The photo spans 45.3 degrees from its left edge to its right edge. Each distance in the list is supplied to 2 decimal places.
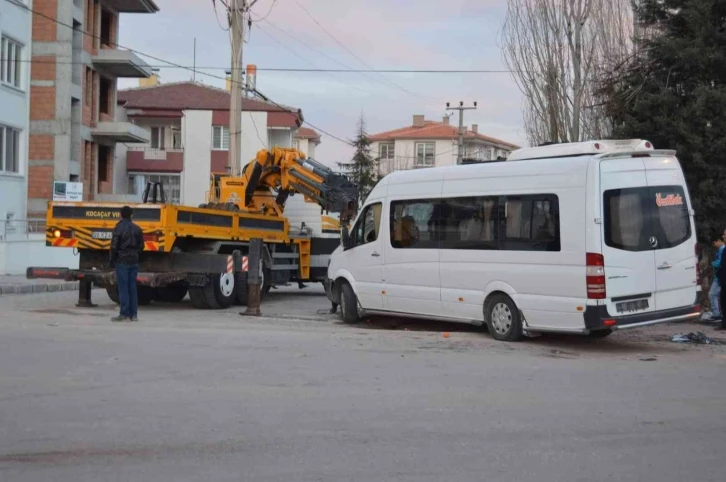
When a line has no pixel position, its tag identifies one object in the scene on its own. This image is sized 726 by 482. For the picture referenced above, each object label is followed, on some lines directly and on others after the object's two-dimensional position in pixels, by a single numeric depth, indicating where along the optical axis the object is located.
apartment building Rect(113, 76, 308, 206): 48.38
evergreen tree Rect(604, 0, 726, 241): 15.48
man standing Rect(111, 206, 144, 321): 14.11
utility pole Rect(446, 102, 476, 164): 55.87
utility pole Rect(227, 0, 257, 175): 23.47
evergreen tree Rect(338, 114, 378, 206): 49.44
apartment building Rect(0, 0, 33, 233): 31.11
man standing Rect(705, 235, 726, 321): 14.62
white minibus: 11.27
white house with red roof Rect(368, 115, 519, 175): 80.50
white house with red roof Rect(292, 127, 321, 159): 82.81
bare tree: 24.70
